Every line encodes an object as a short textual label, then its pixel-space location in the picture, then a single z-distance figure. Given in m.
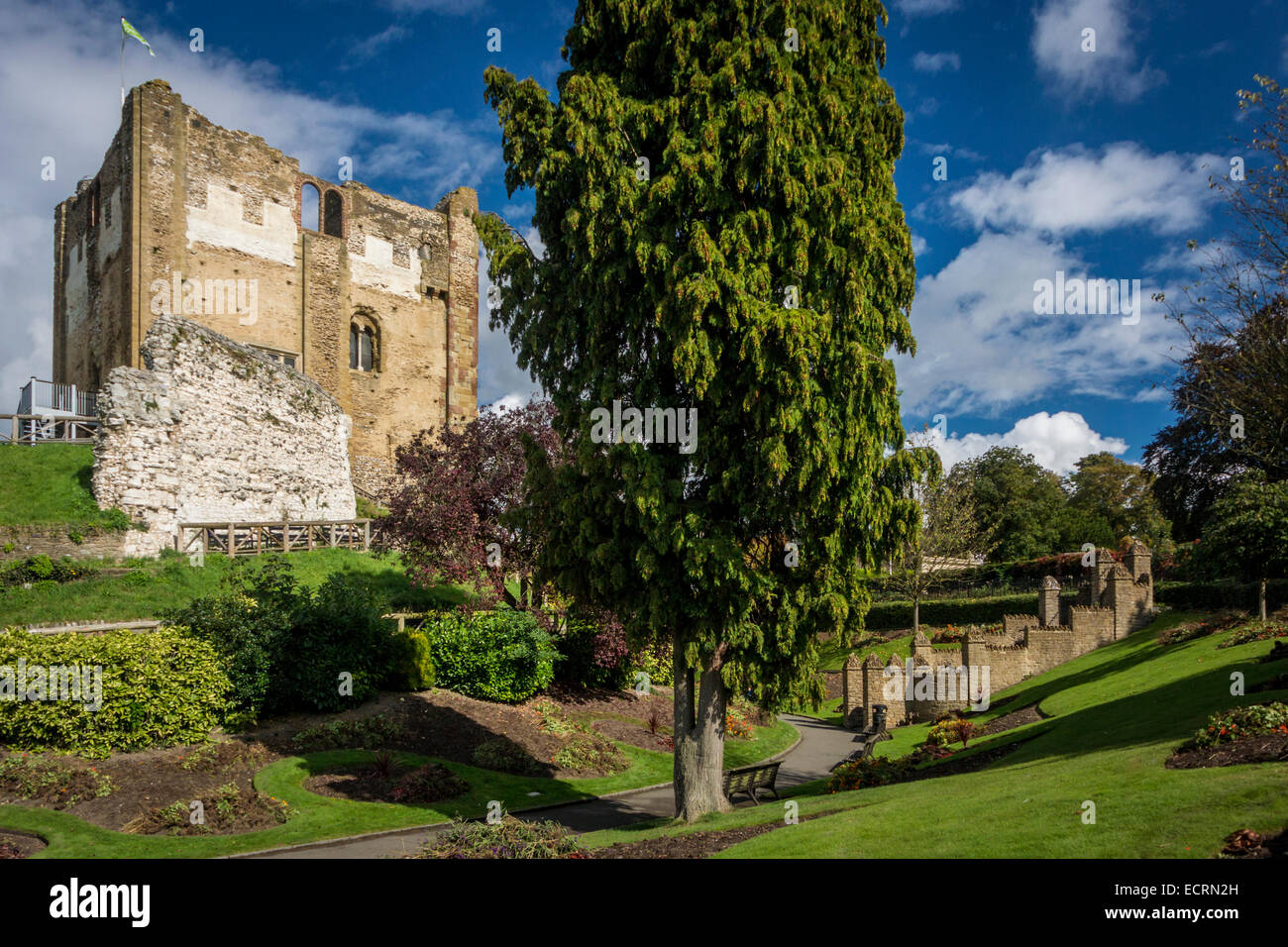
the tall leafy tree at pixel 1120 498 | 57.84
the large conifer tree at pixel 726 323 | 11.09
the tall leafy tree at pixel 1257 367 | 13.44
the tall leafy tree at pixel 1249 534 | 18.53
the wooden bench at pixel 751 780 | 13.39
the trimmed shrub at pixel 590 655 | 22.48
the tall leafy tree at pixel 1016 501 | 50.84
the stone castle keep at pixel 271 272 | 32.66
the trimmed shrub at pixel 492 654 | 19.81
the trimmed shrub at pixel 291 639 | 15.69
